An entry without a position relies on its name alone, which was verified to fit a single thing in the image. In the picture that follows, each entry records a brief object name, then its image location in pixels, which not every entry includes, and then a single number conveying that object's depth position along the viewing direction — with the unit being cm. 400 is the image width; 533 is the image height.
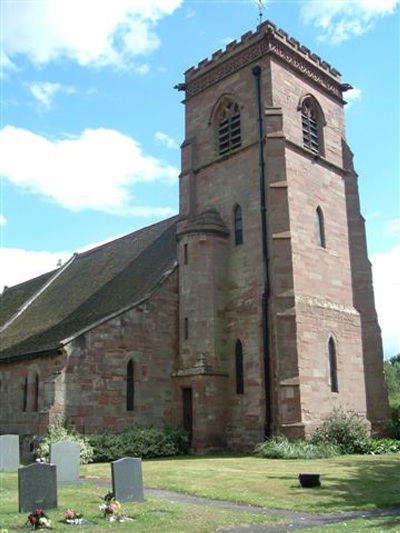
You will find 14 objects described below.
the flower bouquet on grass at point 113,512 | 1096
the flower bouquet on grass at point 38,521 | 1028
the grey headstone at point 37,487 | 1195
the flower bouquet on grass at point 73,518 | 1070
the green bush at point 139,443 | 2244
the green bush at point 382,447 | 2264
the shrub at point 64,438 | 2153
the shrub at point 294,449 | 2097
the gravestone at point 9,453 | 1977
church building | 2369
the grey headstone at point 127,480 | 1272
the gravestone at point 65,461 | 1633
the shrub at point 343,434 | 2244
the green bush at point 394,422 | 2658
